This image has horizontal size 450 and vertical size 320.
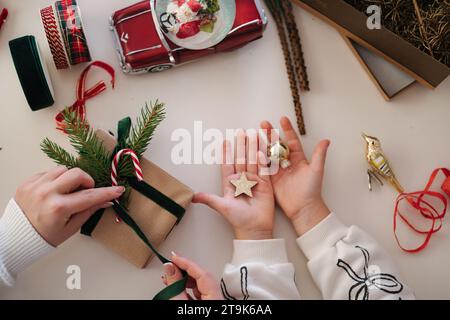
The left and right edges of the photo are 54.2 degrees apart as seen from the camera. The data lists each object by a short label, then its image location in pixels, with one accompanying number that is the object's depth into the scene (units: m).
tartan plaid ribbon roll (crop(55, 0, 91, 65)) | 0.91
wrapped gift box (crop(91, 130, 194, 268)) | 0.87
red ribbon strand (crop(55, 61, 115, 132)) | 0.94
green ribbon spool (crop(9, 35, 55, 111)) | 0.89
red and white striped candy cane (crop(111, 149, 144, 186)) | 0.85
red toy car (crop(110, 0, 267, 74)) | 0.92
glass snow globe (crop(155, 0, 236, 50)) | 0.91
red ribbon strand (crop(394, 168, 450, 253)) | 0.93
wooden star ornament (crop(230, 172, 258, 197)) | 0.91
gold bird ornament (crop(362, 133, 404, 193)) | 0.91
